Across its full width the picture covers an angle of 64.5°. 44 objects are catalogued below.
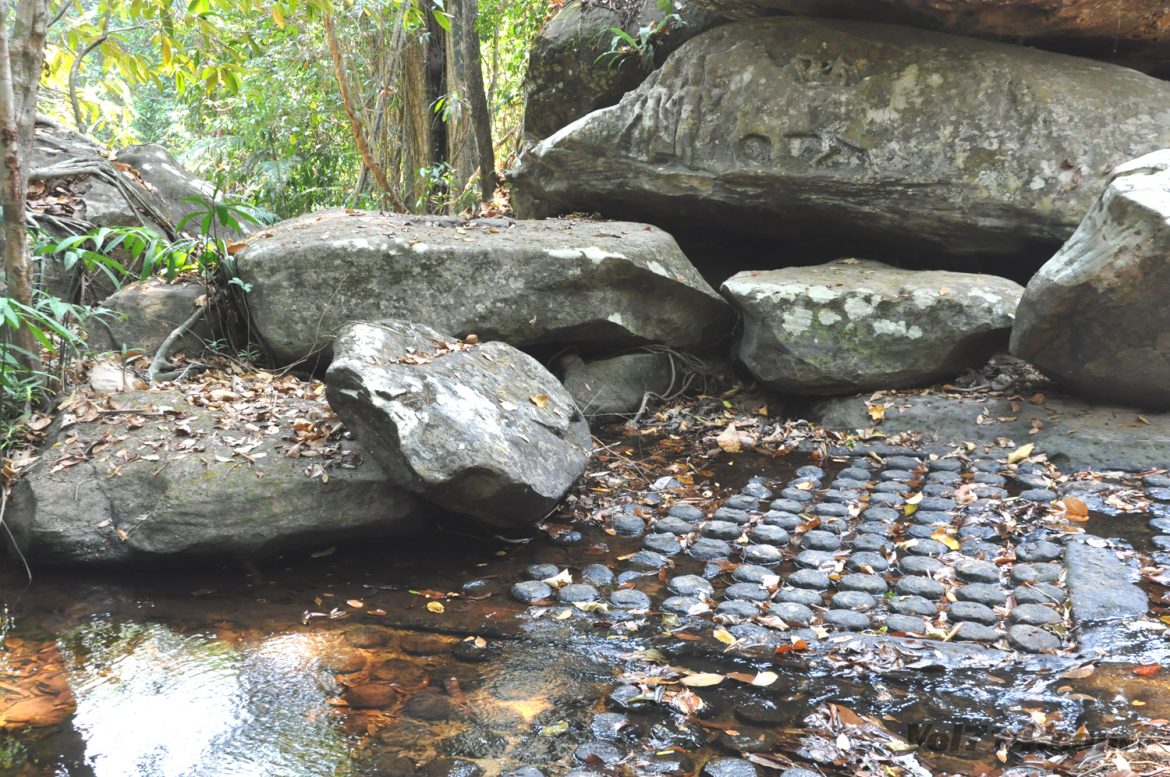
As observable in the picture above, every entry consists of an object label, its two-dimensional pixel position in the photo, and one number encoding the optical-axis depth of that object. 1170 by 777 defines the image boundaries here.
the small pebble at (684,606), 3.46
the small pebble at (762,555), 3.91
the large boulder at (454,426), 3.69
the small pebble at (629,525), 4.32
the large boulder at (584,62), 7.77
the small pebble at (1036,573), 3.60
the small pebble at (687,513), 4.43
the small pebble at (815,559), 3.84
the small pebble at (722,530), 4.19
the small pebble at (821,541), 4.00
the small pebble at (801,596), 3.50
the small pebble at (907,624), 3.26
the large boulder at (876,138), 5.99
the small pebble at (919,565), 3.73
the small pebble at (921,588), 3.53
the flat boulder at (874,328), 5.69
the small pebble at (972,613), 3.32
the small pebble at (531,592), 3.62
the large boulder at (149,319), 5.60
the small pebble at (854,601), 3.45
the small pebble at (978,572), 3.63
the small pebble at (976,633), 3.18
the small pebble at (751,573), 3.73
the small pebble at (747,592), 3.56
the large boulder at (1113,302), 4.43
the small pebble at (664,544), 4.08
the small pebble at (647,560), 3.92
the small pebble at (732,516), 4.35
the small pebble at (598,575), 3.77
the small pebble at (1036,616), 3.27
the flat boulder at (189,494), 3.82
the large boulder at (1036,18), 5.89
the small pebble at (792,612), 3.35
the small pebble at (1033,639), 3.10
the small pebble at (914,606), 3.39
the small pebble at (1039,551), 3.82
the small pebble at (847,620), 3.29
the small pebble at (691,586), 3.63
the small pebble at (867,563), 3.77
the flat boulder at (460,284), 5.77
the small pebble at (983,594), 3.46
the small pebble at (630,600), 3.53
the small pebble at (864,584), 3.58
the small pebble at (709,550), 3.99
